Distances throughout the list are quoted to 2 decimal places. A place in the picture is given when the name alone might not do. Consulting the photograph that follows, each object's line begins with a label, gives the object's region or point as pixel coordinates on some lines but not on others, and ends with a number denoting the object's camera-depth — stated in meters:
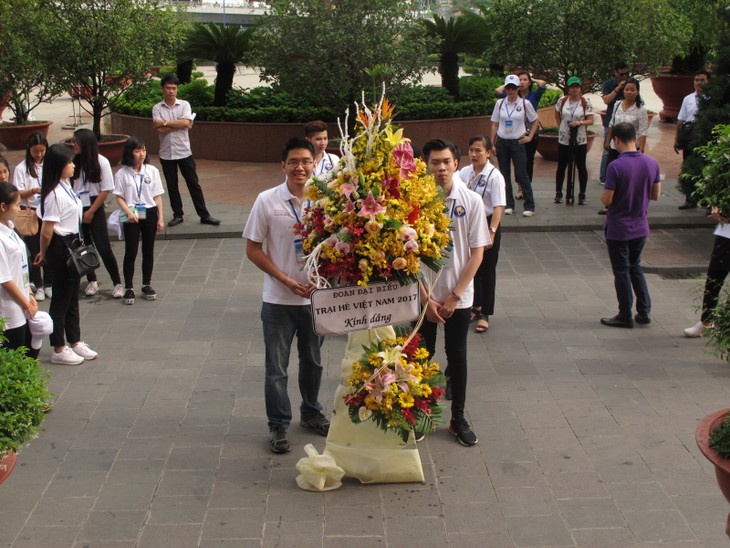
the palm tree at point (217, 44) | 16.61
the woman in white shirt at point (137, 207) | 9.23
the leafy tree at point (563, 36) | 14.98
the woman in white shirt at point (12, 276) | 6.03
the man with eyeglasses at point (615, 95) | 12.90
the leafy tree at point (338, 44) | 14.16
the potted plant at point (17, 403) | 4.64
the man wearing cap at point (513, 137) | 12.16
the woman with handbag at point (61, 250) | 7.57
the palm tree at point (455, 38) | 17.00
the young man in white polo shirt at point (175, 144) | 11.83
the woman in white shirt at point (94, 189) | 9.06
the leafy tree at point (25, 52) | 13.62
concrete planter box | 16.41
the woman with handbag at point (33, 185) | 9.17
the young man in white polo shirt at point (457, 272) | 6.02
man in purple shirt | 8.18
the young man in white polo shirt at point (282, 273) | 5.83
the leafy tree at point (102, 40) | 13.53
